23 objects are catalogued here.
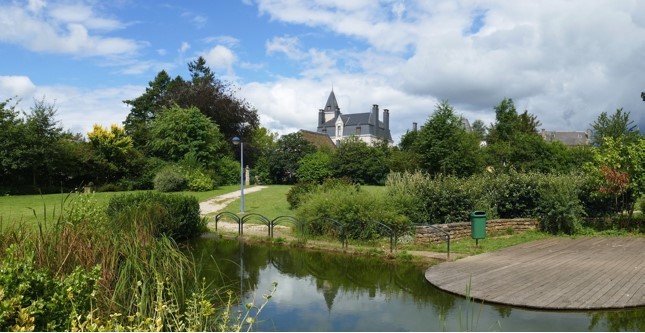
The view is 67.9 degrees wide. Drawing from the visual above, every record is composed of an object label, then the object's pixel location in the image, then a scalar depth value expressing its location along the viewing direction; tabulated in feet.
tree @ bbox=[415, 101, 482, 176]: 99.60
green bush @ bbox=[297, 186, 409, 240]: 42.68
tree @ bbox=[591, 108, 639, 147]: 99.86
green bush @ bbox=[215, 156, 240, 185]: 113.60
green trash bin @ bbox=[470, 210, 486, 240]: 40.29
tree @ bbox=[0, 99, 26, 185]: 83.20
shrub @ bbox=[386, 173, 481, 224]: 48.67
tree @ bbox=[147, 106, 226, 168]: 108.47
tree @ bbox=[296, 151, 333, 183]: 137.49
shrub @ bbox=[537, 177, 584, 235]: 48.49
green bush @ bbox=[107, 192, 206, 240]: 40.42
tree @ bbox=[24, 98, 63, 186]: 86.53
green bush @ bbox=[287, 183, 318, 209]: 68.18
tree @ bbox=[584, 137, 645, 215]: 47.16
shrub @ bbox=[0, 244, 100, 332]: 11.30
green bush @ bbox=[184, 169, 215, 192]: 95.93
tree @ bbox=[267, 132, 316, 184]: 146.82
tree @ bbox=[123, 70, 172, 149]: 176.84
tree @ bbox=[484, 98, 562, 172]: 106.22
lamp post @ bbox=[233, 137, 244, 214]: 65.66
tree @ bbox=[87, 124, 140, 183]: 99.76
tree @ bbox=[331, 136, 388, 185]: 140.67
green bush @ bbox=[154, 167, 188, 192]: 92.12
